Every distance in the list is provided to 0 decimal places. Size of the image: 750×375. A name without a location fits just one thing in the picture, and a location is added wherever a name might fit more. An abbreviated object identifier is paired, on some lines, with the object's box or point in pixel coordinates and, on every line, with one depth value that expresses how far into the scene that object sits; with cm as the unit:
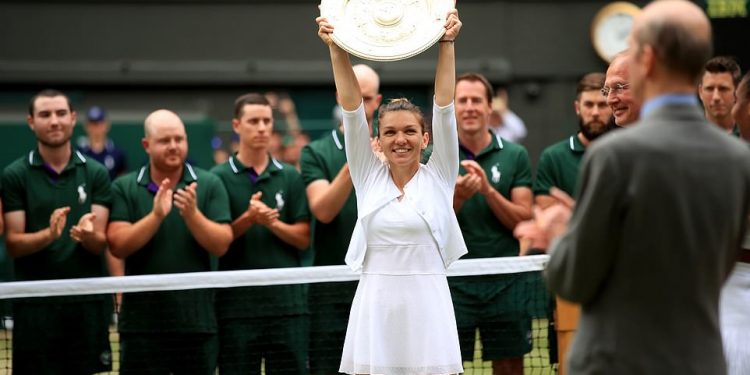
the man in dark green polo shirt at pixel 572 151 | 1648
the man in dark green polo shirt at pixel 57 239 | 1533
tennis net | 1493
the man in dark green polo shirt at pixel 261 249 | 1535
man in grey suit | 750
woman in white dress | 1194
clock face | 3691
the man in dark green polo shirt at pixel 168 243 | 1523
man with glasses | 1179
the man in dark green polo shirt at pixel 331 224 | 1547
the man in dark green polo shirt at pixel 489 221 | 1565
